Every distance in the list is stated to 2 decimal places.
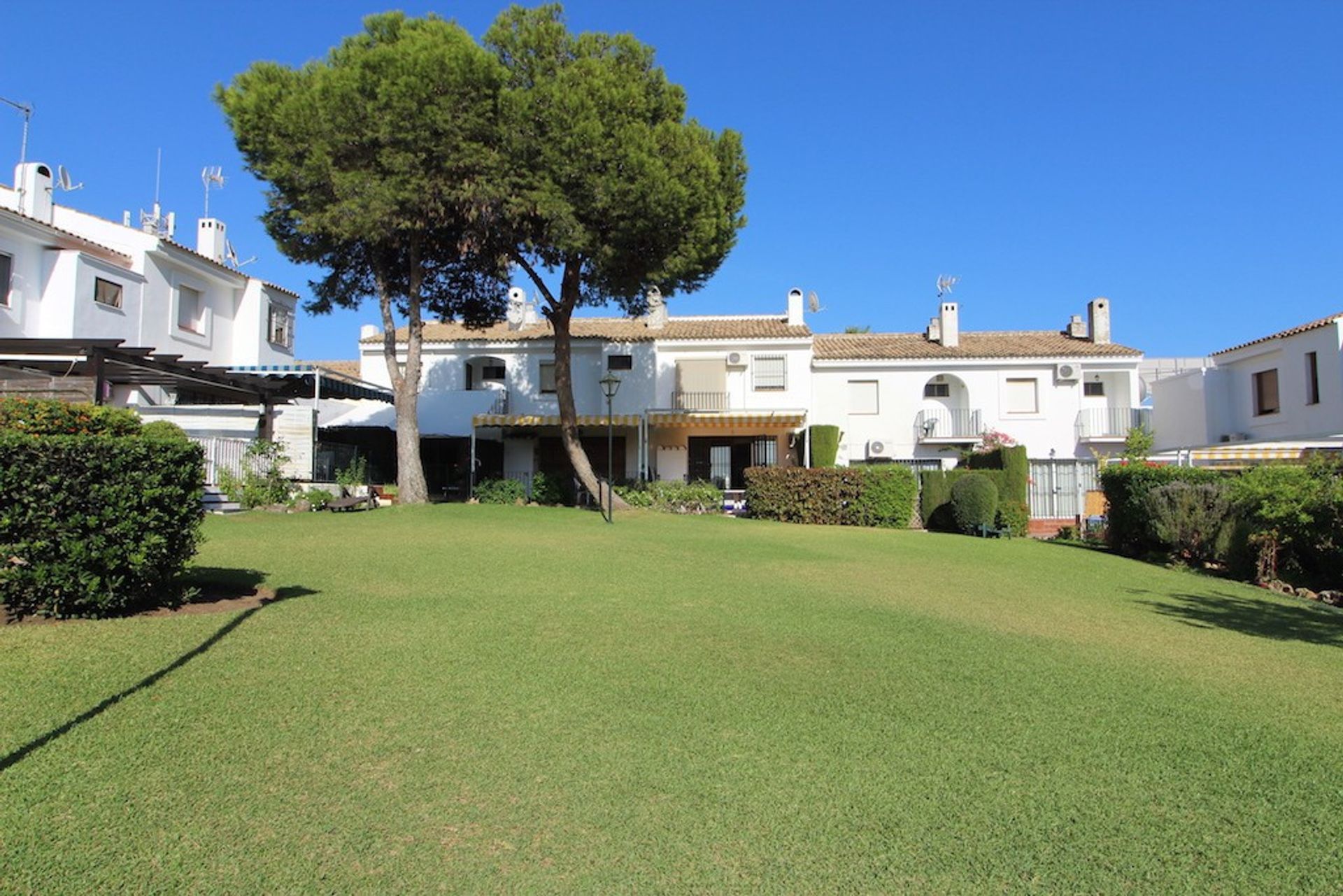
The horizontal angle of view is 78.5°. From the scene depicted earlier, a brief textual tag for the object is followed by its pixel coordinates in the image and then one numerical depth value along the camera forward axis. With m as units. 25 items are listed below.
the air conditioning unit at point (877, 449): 30.05
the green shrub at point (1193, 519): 14.19
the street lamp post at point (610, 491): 19.36
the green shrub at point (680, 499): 23.02
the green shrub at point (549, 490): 24.78
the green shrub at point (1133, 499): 15.66
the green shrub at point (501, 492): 24.33
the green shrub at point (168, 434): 6.54
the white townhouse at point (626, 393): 28.97
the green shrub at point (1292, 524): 11.63
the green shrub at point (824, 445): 26.39
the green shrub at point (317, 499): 18.44
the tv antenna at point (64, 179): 23.33
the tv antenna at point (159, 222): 26.70
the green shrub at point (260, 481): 17.70
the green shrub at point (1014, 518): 19.81
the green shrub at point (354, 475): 21.44
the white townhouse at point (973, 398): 30.19
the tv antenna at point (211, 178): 29.66
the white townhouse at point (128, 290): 20.06
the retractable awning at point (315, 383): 19.72
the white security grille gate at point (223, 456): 18.16
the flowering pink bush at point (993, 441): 27.05
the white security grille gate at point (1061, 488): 25.28
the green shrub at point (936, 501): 20.45
